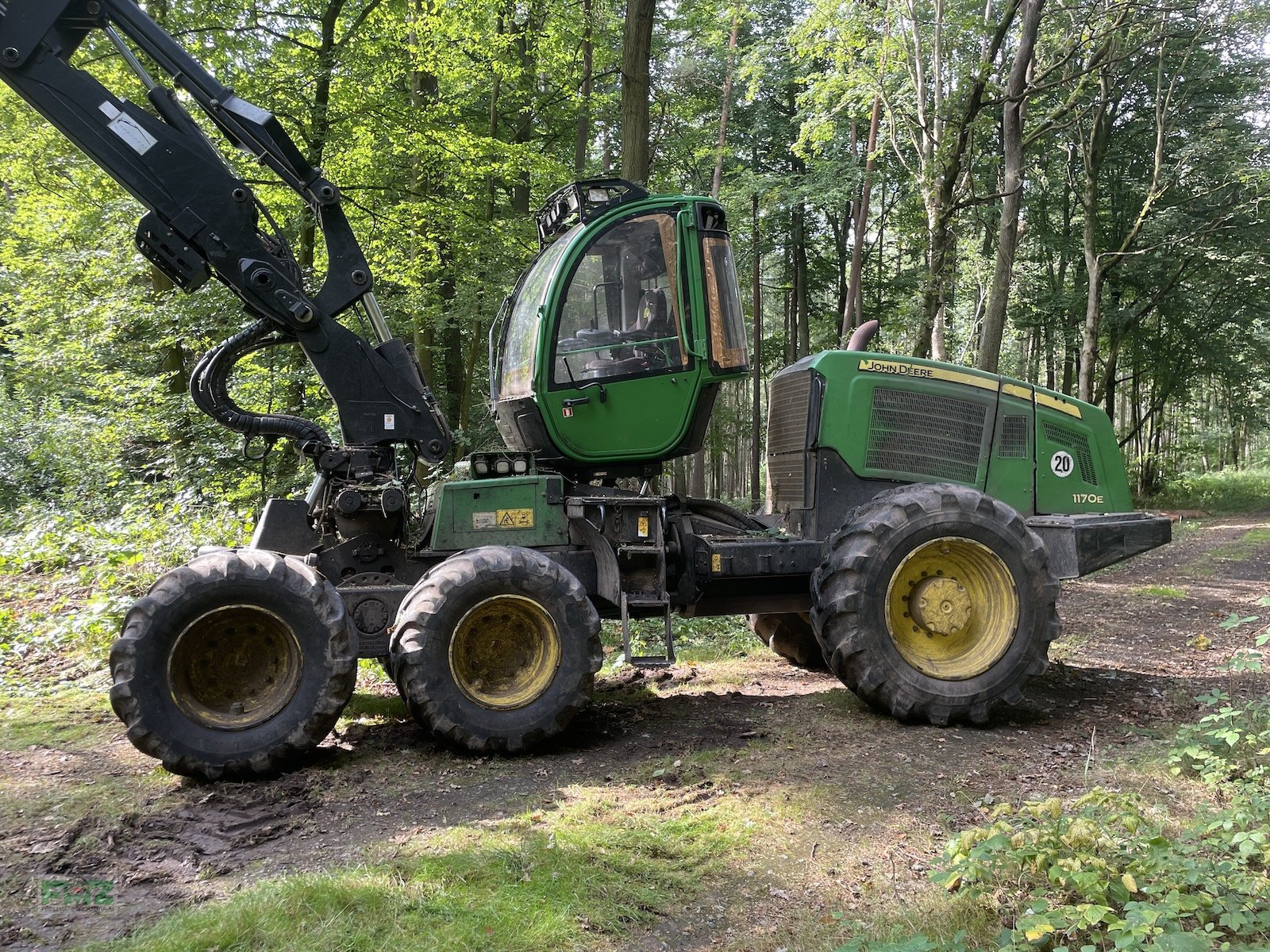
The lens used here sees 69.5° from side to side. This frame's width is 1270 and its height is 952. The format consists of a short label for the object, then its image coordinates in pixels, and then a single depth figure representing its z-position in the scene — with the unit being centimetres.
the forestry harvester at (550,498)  499
